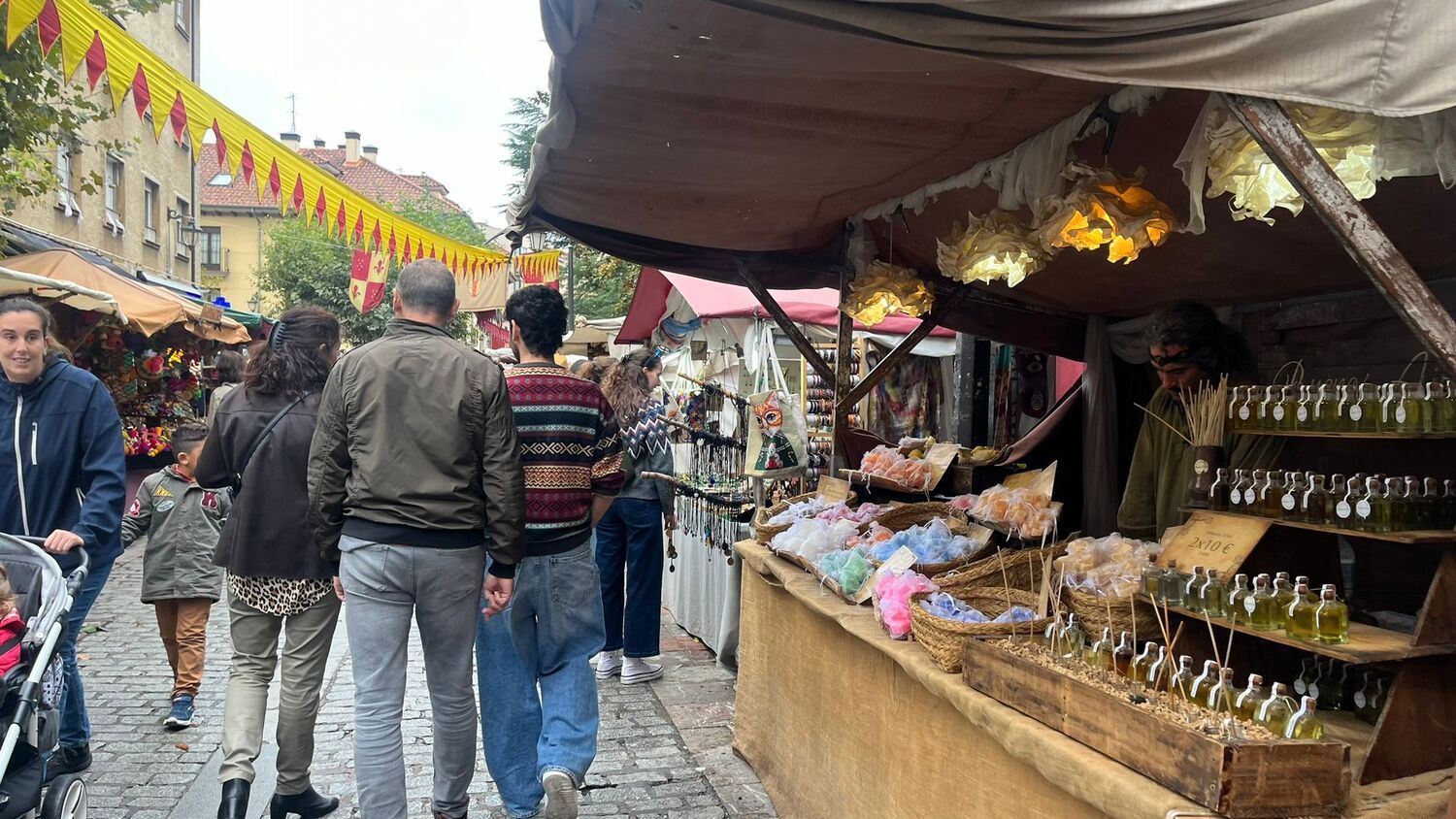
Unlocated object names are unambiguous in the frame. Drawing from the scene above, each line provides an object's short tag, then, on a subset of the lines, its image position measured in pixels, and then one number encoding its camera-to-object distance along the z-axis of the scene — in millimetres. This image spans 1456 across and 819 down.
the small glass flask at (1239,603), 2396
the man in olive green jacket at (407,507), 3334
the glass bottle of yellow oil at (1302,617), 2242
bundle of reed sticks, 2979
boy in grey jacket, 4965
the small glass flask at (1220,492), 2838
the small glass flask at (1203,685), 2211
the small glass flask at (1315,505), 2484
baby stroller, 3057
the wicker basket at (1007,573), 3479
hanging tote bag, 5547
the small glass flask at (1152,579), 2679
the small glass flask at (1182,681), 2262
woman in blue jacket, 3934
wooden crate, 1813
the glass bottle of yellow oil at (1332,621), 2207
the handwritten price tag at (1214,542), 2561
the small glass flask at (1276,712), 2031
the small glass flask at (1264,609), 2338
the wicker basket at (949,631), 2873
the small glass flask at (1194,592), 2531
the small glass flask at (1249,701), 2107
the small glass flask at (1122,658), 2555
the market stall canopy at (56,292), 7582
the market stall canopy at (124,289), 9609
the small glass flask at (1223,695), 2133
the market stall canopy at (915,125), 1740
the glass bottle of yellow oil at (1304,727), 1994
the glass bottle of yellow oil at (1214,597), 2471
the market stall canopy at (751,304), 8422
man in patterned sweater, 3838
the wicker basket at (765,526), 5023
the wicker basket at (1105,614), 2812
